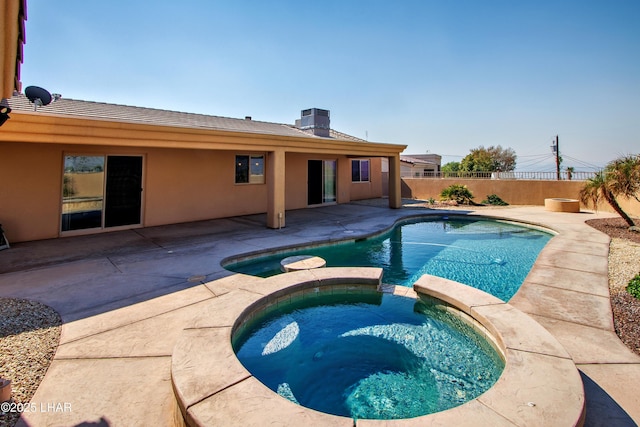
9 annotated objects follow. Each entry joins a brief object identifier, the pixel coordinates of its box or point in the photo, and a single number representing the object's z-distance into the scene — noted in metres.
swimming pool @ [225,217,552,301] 6.13
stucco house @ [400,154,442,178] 32.29
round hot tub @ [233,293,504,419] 2.80
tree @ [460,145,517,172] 39.84
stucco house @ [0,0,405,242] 6.64
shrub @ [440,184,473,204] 16.44
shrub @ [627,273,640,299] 4.78
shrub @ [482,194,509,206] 16.39
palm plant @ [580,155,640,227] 9.66
